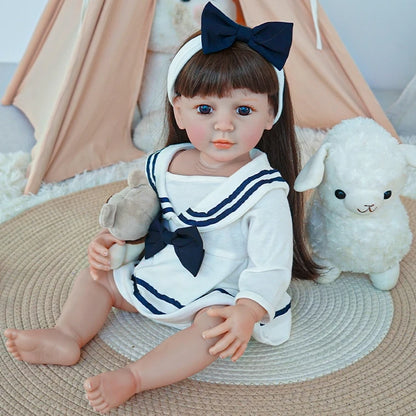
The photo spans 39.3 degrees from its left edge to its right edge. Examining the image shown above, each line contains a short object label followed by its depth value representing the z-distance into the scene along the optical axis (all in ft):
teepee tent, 5.84
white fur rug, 5.44
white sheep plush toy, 3.82
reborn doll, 3.19
